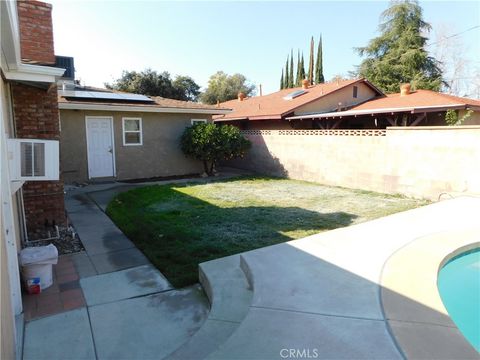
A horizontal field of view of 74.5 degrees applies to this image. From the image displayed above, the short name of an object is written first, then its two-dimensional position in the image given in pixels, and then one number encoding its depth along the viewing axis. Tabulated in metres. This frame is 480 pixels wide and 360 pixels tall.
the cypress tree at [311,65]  35.03
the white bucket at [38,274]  3.71
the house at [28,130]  3.14
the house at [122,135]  11.28
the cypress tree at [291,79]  38.16
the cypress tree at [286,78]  38.78
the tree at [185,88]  32.61
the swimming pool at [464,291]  3.56
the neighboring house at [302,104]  16.33
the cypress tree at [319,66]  33.78
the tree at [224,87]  40.37
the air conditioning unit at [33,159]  3.92
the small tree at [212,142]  12.62
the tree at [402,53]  24.98
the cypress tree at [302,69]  36.75
